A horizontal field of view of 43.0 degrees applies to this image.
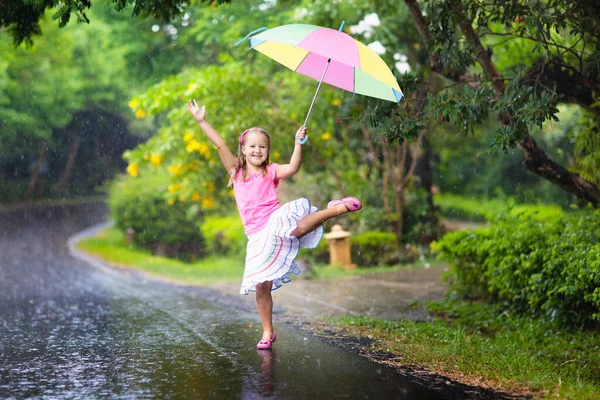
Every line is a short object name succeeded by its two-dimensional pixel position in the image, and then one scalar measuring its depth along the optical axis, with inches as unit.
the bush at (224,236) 657.7
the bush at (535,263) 272.8
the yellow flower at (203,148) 514.3
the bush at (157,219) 782.5
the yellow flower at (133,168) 549.8
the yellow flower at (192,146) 506.0
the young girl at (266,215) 235.5
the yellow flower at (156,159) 542.6
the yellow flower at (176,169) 556.5
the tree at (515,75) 258.1
